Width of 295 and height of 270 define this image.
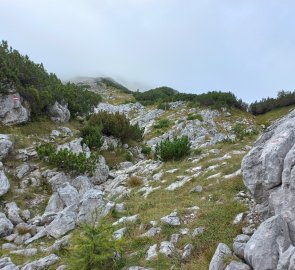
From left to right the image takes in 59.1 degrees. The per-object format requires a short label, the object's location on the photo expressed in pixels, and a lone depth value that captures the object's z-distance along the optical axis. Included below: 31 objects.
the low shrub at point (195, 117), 24.34
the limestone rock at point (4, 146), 12.40
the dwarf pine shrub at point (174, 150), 12.82
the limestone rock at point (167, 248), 6.30
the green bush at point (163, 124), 24.06
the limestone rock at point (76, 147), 13.89
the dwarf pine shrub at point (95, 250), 5.89
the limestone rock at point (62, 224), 8.30
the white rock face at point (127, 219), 7.94
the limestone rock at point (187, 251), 6.09
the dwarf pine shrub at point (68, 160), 12.08
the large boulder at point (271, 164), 5.40
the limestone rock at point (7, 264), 6.94
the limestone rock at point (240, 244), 5.42
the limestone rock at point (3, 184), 10.60
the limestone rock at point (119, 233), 7.31
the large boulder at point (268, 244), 4.71
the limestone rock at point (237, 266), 5.04
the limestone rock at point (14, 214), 9.53
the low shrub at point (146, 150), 16.73
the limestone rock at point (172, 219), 7.20
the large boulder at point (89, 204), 8.64
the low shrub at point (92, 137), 14.58
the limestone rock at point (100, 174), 12.63
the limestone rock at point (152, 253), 6.30
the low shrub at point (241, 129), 15.63
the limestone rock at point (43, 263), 6.86
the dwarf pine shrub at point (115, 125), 16.59
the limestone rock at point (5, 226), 8.83
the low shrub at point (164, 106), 30.03
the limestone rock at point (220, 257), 5.36
